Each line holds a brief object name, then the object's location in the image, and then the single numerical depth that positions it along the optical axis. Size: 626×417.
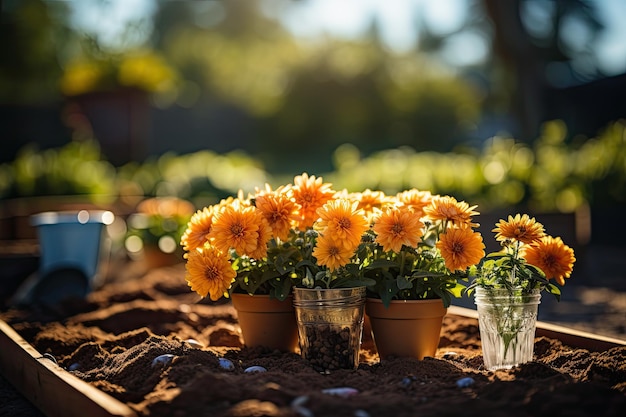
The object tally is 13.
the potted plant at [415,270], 2.28
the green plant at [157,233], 5.88
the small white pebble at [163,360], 2.18
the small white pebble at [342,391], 1.88
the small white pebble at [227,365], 2.24
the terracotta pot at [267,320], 2.57
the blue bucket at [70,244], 4.71
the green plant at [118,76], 11.29
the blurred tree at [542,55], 10.88
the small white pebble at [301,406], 1.64
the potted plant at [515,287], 2.28
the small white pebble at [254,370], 2.20
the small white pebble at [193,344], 2.61
